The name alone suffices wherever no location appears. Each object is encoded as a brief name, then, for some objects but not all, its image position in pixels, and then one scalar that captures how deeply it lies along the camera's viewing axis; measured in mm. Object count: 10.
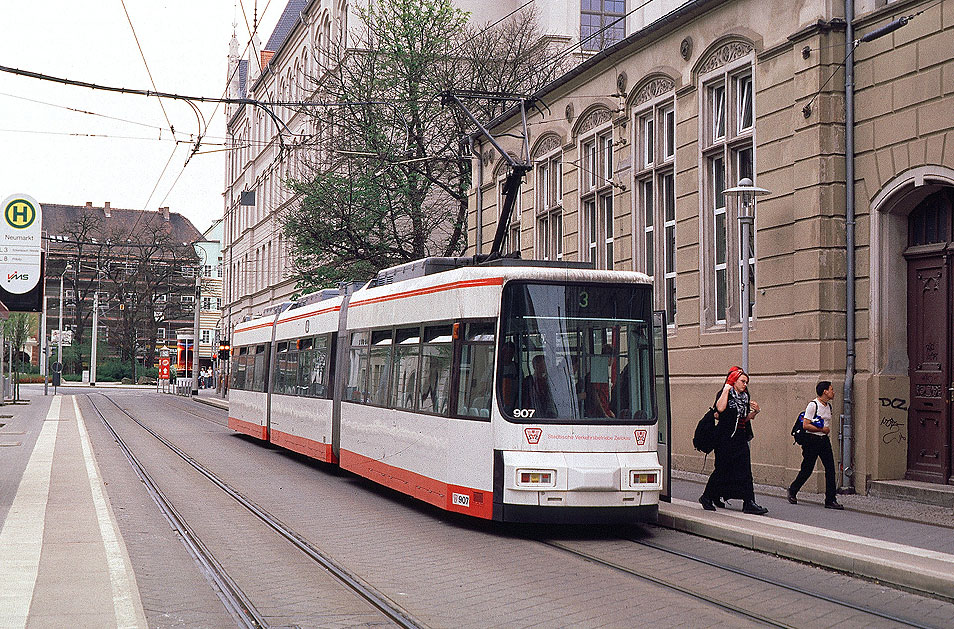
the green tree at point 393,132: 32875
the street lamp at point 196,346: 64269
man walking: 14078
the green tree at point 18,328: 75250
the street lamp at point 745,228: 15445
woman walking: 13359
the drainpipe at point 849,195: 15867
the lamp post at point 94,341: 86581
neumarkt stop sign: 18656
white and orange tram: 11984
